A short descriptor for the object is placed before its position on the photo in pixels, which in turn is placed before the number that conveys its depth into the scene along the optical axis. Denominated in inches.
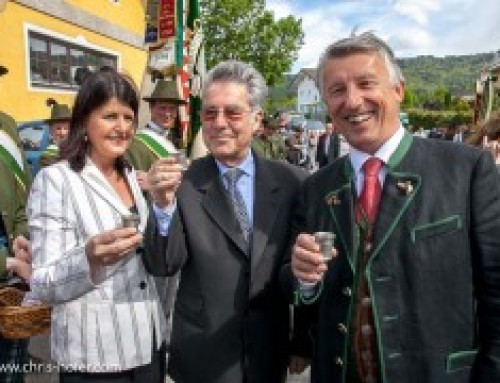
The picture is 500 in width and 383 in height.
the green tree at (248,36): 1312.7
